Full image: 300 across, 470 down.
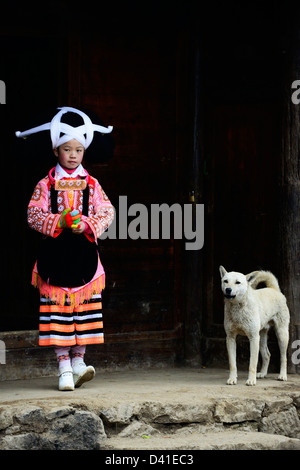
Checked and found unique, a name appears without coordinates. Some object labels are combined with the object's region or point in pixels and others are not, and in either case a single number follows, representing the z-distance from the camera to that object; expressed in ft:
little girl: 39.83
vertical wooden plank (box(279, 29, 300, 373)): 46.06
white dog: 42.50
